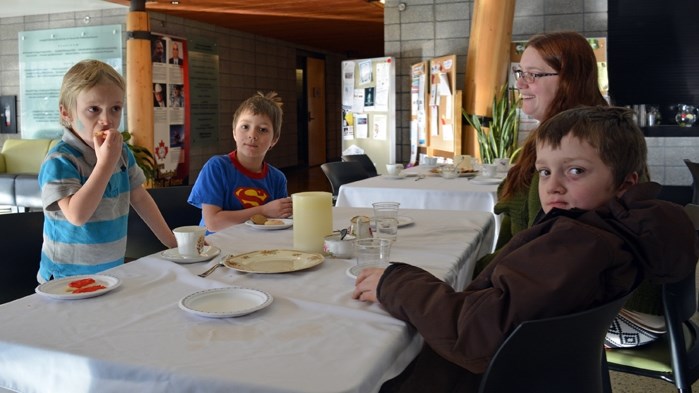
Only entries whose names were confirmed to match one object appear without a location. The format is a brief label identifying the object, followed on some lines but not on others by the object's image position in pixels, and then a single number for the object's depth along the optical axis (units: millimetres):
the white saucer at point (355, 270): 1305
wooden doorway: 13078
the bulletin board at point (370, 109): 7500
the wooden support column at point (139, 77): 7188
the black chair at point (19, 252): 1646
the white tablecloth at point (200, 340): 840
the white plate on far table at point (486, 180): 3502
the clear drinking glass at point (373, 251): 1318
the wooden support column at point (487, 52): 6227
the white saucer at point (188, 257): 1438
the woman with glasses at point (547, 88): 1814
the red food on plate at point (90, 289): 1182
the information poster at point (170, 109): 8039
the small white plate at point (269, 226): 1870
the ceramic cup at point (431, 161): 4605
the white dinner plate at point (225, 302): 1050
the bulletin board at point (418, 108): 7039
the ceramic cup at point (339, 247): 1503
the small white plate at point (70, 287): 1148
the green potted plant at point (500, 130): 5988
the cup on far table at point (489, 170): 3795
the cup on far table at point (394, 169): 3848
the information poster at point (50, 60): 8336
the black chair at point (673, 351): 1438
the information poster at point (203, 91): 9047
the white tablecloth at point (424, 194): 3186
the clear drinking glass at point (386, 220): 1680
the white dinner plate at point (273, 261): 1361
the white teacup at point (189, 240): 1448
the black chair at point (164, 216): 2135
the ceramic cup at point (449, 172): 3805
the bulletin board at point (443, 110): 6441
